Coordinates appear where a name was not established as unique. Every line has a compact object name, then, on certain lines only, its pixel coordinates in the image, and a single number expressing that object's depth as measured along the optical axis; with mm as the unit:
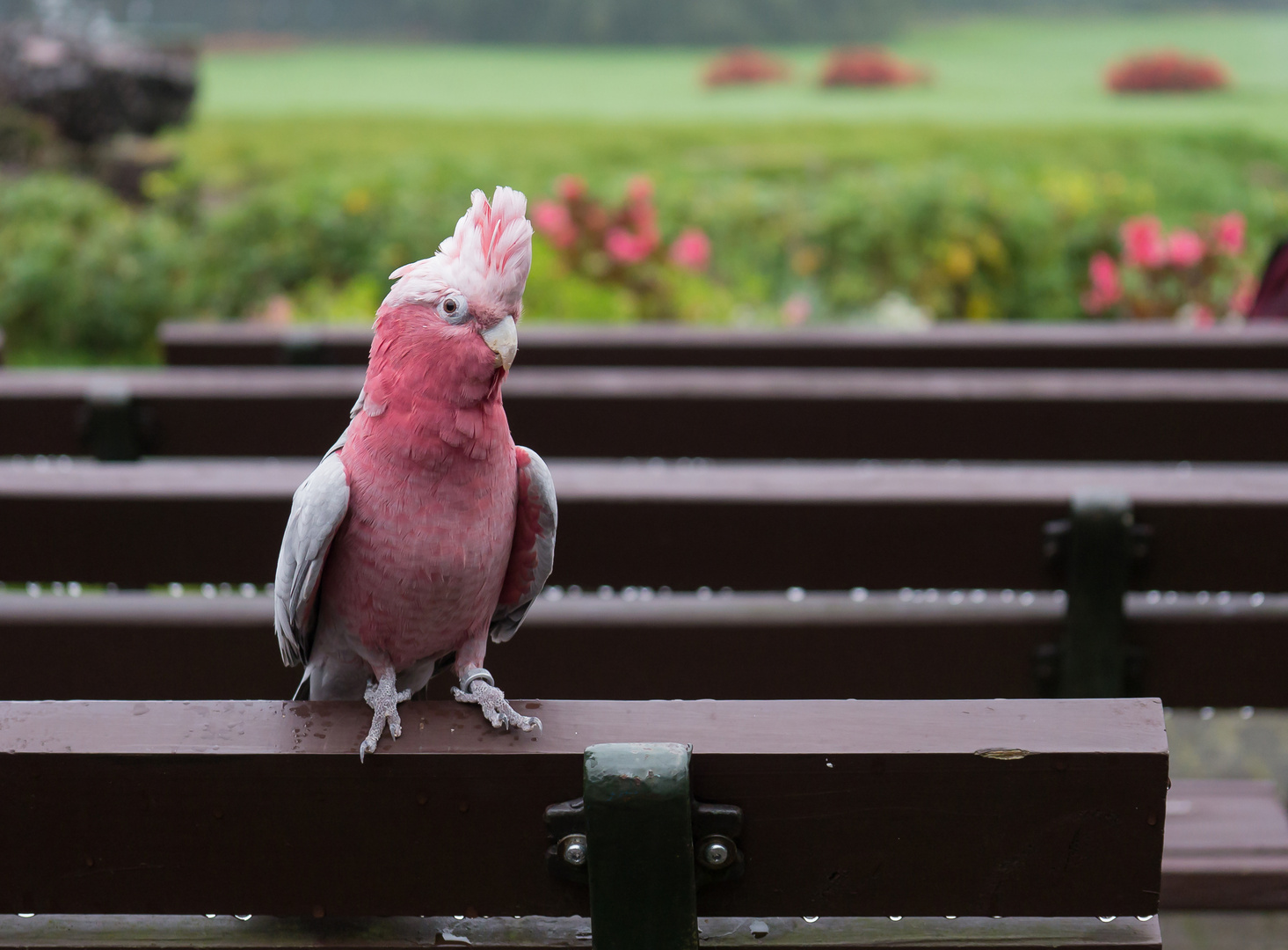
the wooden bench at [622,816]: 2037
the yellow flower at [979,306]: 11156
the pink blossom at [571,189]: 10469
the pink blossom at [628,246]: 10086
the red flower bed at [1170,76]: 17141
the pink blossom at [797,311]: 9922
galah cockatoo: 2303
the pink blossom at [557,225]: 10297
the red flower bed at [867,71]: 17875
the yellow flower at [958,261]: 10766
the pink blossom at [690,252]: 10164
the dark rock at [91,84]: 15984
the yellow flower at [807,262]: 11500
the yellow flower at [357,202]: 11391
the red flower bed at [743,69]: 18031
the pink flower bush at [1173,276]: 9969
